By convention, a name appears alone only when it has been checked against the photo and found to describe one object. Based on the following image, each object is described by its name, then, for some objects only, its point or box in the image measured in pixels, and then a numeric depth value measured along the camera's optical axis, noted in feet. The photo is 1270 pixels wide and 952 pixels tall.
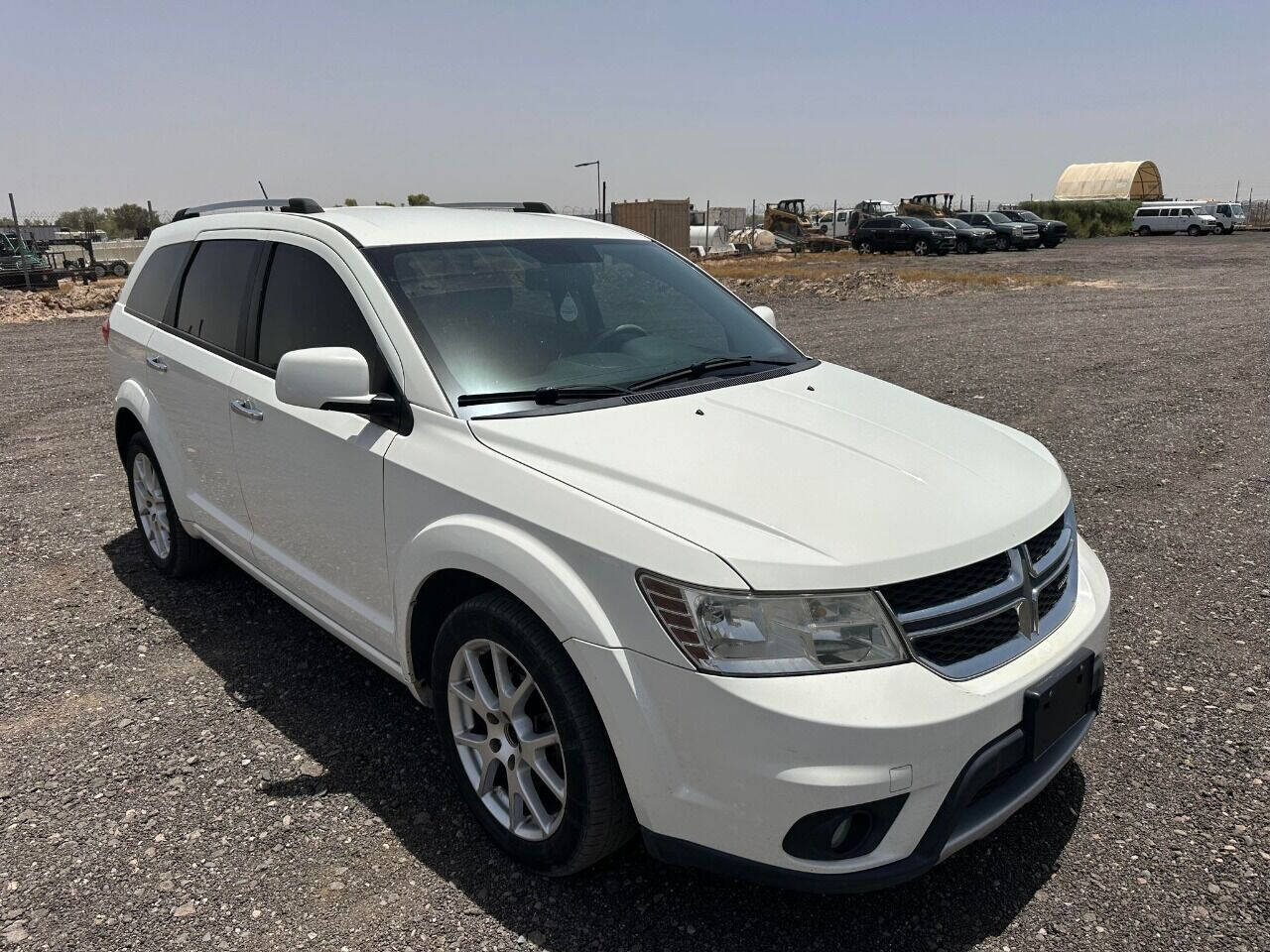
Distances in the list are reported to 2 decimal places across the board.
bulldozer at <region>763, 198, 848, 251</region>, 143.43
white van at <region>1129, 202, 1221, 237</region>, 163.43
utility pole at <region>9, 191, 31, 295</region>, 65.46
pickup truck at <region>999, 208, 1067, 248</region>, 141.38
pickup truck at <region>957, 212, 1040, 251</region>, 136.15
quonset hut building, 244.01
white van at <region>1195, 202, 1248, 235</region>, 165.68
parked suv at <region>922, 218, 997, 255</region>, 126.52
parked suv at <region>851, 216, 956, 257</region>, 124.26
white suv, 7.14
